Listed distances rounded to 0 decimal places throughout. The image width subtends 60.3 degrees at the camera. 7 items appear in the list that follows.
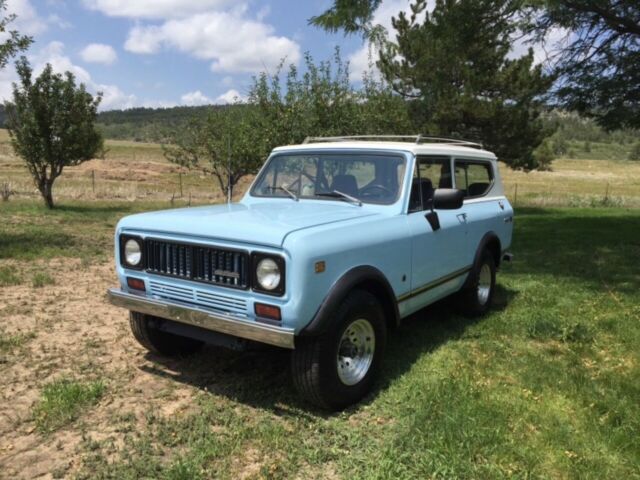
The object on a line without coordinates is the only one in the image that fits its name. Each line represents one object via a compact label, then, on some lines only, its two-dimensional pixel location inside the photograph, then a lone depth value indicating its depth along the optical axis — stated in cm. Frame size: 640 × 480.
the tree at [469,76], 940
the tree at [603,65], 869
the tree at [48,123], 1614
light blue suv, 346
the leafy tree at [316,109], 1162
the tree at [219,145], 1568
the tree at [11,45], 993
